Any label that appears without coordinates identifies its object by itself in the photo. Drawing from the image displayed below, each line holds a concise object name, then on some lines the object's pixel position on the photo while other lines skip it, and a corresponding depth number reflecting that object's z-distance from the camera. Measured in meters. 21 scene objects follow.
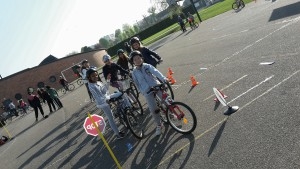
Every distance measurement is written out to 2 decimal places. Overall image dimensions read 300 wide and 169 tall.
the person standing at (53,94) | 17.45
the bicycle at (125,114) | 6.52
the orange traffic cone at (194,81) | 8.78
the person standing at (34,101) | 16.56
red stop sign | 5.01
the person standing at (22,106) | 27.07
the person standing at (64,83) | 26.20
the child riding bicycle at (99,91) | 6.20
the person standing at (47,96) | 17.03
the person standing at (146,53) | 7.29
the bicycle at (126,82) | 8.03
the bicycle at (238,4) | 22.88
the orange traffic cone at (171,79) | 10.39
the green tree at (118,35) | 118.23
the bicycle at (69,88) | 28.15
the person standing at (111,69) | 7.64
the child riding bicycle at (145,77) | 5.72
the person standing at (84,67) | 10.19
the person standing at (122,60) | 8.41
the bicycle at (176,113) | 5.48
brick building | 42.17
